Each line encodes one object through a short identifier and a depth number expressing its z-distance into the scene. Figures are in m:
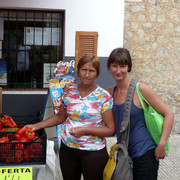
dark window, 5.92
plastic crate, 2.12
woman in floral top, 2.30
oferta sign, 2.09
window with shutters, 5.91
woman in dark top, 2.22
